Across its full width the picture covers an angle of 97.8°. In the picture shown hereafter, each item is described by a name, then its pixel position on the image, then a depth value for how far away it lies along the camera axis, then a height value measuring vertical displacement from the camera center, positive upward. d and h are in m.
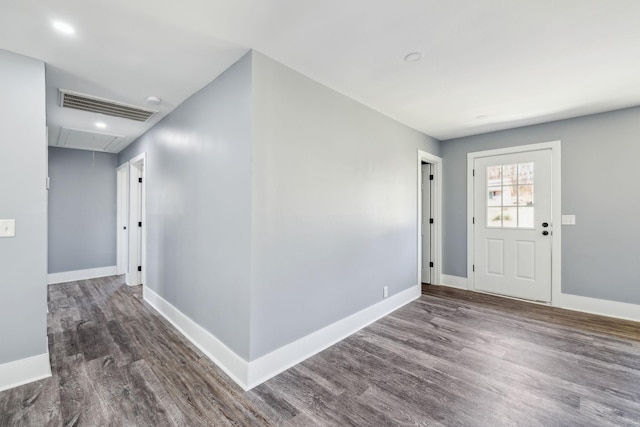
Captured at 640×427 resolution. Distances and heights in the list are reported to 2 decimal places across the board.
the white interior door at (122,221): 5.29 -0.13
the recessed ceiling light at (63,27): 1.80 +1.23
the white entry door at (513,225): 3.83 -0.17
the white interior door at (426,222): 4.83 -0.15
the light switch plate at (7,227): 2.07 -0.09
